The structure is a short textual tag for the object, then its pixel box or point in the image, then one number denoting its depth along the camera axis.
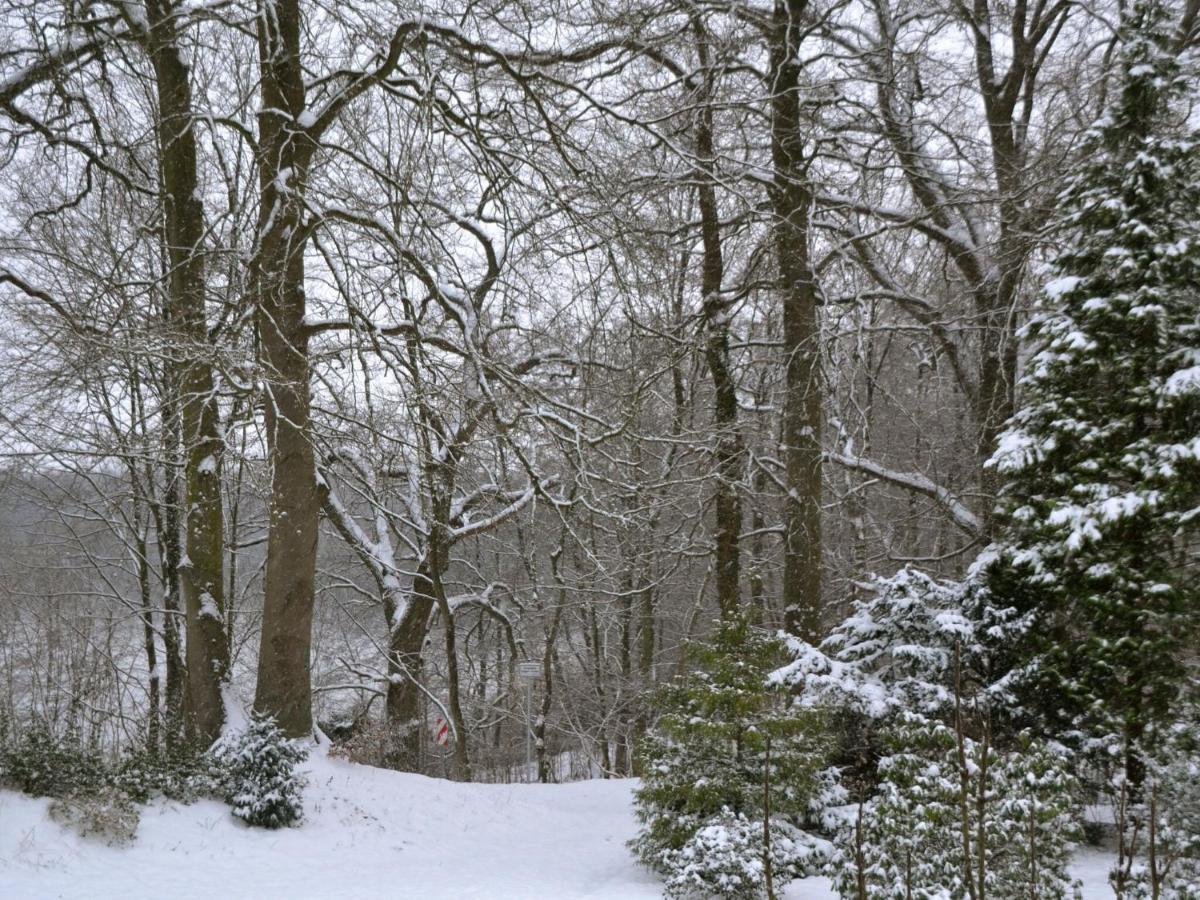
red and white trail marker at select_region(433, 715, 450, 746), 16.09
